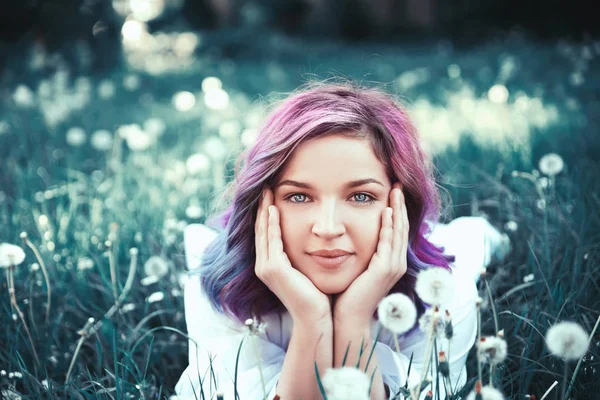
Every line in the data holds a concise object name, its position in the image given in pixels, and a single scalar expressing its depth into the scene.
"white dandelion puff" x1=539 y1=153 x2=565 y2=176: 2.43
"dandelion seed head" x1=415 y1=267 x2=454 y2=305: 1.21
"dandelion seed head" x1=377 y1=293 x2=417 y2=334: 1.19
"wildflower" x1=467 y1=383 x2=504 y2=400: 1.11
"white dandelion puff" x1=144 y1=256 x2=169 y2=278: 2.15
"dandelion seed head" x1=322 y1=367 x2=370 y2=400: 1.04
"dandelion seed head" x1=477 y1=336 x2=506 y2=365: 1.19
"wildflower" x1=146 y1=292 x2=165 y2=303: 2.11
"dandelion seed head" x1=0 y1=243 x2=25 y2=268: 1.73
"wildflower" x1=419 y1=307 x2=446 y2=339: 1.31
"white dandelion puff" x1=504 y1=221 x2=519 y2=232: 2.48
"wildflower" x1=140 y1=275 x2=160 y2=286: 2.18
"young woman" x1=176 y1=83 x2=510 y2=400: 1.49
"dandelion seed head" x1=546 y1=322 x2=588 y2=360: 1.14
